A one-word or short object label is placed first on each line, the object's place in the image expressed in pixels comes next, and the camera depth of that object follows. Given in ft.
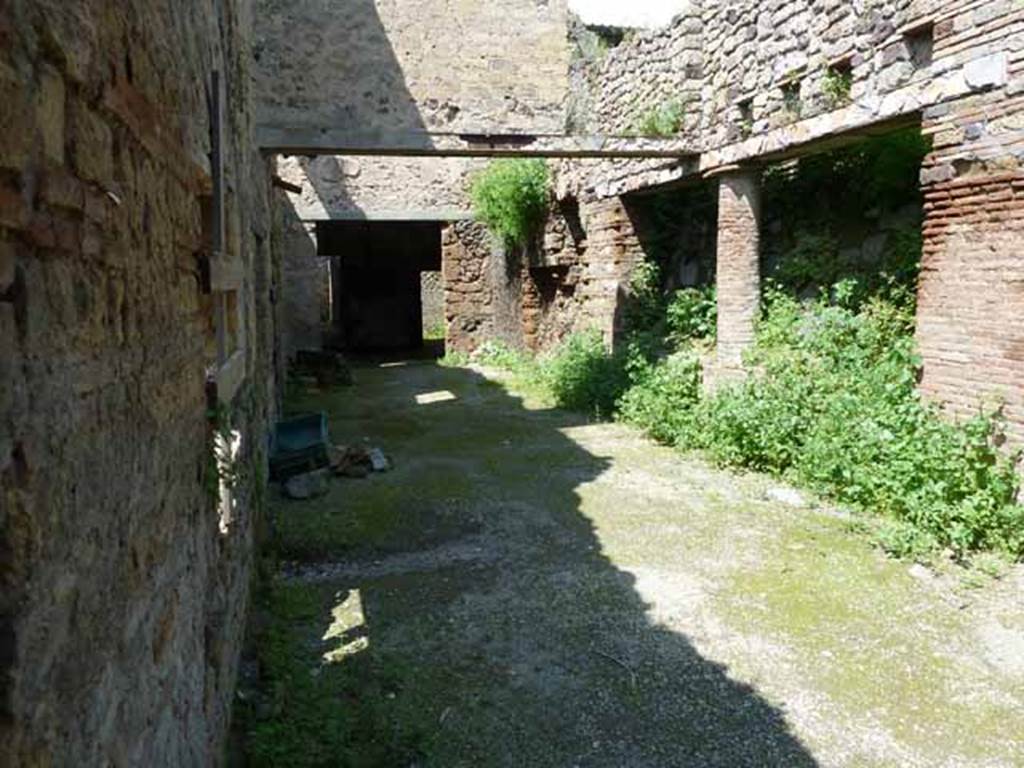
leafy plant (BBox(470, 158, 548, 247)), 41.22
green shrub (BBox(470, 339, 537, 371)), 43.55
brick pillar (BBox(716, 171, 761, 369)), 25.55
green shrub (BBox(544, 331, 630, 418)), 30.66
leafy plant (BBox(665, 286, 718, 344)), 29.50
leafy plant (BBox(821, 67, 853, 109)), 20.26
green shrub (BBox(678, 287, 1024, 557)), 15.64
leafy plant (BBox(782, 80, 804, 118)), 22.07
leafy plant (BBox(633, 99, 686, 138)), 27.50
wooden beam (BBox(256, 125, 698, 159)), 23.40
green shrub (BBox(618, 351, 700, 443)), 25.90
